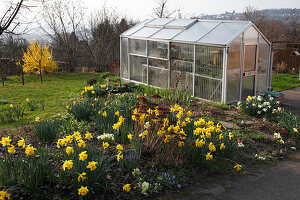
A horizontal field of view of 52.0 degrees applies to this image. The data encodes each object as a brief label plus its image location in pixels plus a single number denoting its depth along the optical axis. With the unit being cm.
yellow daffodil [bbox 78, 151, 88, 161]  309
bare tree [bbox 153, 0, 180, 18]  1963
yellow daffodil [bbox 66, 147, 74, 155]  318
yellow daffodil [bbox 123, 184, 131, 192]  333
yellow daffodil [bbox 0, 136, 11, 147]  332
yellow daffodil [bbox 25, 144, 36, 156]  307
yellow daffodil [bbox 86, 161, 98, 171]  308
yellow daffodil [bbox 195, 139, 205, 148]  391
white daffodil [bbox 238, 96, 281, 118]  683
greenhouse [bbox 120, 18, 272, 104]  845
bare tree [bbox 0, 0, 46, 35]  548
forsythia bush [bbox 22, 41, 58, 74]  1781
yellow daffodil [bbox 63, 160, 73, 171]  295
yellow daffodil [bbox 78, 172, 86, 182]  305
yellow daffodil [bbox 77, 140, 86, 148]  345
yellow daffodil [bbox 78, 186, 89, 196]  296
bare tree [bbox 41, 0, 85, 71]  2047
